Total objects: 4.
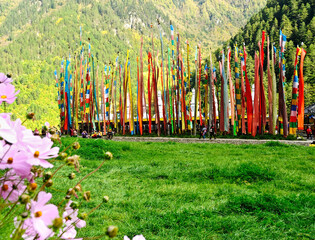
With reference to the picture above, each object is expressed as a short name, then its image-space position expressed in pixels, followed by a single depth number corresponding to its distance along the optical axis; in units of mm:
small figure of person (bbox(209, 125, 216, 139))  18245
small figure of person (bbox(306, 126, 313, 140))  19412
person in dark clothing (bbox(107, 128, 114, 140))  21812
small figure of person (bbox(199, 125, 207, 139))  19094
